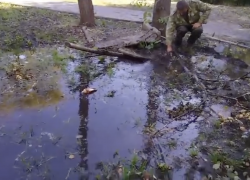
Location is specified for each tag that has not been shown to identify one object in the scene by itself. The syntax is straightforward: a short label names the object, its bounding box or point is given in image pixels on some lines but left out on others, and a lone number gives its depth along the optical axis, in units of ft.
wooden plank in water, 15.39
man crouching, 13.54
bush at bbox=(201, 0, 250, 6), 31.24
